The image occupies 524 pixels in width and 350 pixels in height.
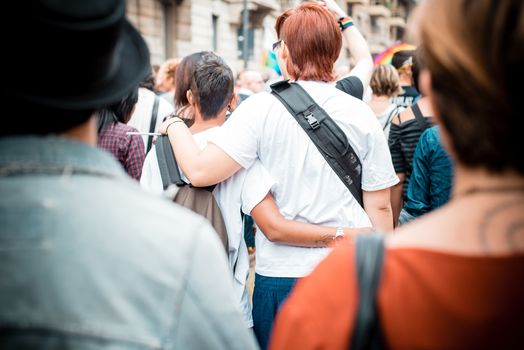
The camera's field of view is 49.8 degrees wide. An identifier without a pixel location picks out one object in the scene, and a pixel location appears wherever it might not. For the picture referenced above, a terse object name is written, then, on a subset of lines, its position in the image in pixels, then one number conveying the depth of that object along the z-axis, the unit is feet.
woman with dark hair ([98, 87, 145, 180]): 10.76
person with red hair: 7.85
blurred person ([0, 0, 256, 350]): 3.24
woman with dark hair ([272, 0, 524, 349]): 3.20
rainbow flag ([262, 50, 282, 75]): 36.93
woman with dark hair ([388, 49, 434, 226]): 12.22
